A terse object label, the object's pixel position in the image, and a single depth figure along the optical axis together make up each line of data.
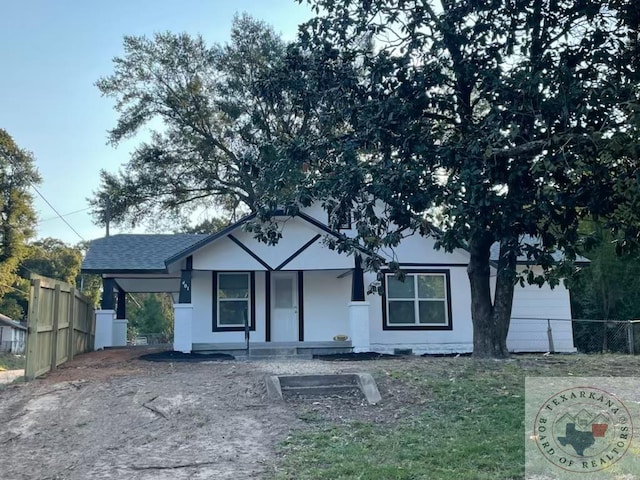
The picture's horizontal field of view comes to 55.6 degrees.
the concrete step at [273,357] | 14.65
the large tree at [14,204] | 39.47
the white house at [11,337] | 39.88
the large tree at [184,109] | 27.31
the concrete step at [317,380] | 9.16
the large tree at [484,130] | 8.45
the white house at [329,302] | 16.39
